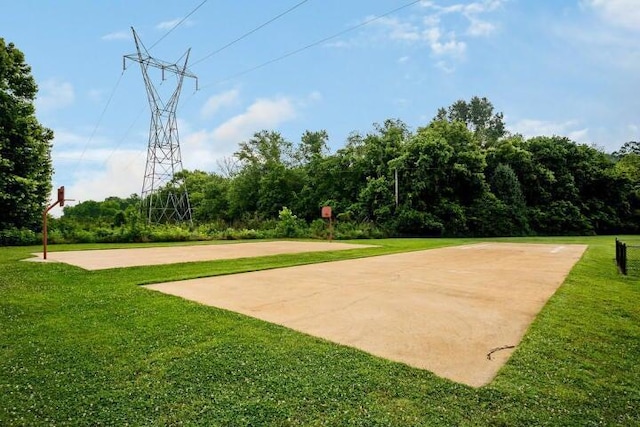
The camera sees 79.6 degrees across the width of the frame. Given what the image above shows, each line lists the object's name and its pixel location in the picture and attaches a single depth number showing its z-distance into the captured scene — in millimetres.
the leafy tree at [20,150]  15453
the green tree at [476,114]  50125
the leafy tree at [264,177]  31844
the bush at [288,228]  19938
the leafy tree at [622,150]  34078
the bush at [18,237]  12989
